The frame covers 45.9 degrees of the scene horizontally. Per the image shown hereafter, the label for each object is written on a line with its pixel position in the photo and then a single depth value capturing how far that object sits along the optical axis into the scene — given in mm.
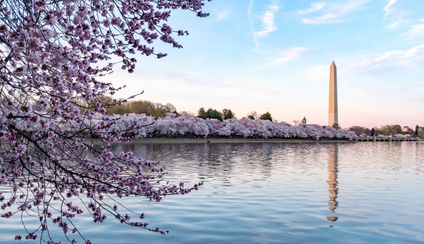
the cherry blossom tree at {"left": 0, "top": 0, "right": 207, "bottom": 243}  4387
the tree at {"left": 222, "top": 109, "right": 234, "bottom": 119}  126688
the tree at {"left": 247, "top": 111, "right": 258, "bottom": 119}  136000
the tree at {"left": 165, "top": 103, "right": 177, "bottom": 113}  133475
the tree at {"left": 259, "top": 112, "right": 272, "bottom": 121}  135250
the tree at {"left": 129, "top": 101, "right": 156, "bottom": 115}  118506
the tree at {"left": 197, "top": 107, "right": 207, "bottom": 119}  116969
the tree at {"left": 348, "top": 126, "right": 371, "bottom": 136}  181388
